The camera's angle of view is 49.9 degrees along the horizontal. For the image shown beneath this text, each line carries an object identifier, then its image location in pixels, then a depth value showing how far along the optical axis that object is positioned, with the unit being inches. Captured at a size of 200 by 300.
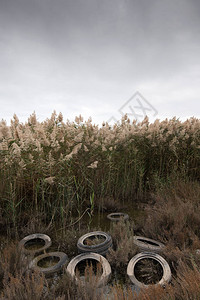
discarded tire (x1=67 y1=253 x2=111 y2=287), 73.2
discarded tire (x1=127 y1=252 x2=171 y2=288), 75.2
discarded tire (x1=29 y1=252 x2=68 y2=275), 83.1
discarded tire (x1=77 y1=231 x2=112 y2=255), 92.4
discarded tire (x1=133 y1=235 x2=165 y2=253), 95.8
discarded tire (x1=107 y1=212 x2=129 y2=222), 135.9
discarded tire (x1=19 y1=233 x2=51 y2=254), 102.3
